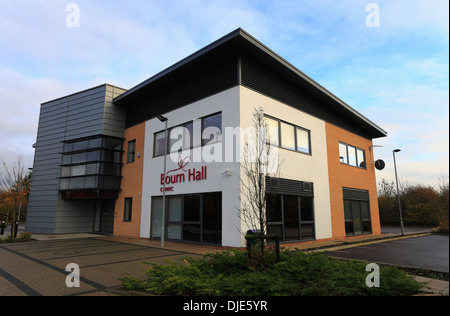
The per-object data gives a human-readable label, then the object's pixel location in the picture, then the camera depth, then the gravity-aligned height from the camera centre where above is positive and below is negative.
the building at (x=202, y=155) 12.48 +3.17
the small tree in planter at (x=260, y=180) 5.97 +0.76
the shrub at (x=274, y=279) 4.36 -1.25
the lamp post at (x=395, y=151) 20.92 +4.33
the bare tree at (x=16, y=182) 16.41 +1.56
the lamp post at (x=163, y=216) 12.70 -0.41
